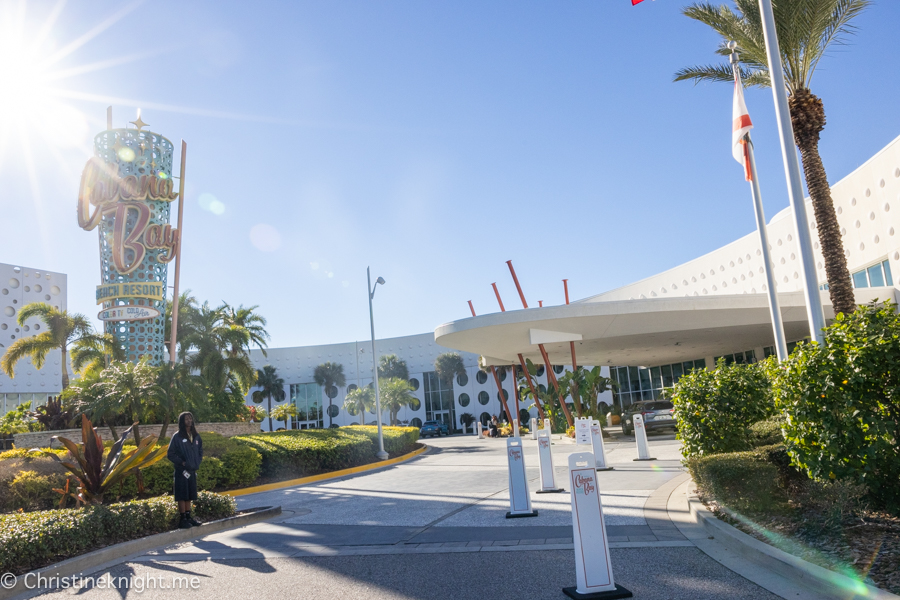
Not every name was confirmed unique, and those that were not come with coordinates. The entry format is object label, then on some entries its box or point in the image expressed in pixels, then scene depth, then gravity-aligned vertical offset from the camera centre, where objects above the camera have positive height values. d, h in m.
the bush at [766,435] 8.75 -1.09
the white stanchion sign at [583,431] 13.24 -1.22
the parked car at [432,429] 53.11 -3.64
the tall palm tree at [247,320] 36.31 +5.03
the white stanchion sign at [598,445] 13.35 -1.60
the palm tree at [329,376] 65.50 +2.11
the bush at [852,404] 5.21 -0.46
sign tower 27.94 +8.45
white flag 11.78 +4.56
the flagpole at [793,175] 7.62 +2.39
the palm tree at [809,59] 12.83 +6.66
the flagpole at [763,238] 11.30 +2.43
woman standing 8.19 -0.81
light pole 22.03 -0.44
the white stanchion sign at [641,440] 14.73 -1.71
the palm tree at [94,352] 27.30 +2.83
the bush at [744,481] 6.41 -1.29
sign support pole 28.70 +6.24
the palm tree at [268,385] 64.62 +1.60
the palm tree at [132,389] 17.39 +0.66
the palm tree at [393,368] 63.50 +2.26
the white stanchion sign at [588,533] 4.75 -1.27
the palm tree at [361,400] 56.62 -0.68
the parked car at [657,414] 23.30 -1.75
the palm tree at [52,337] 27.50 +3.76
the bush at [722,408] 8.69 -0.66
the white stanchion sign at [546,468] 9.95 -1.51
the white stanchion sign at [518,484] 8.24 -1.42
